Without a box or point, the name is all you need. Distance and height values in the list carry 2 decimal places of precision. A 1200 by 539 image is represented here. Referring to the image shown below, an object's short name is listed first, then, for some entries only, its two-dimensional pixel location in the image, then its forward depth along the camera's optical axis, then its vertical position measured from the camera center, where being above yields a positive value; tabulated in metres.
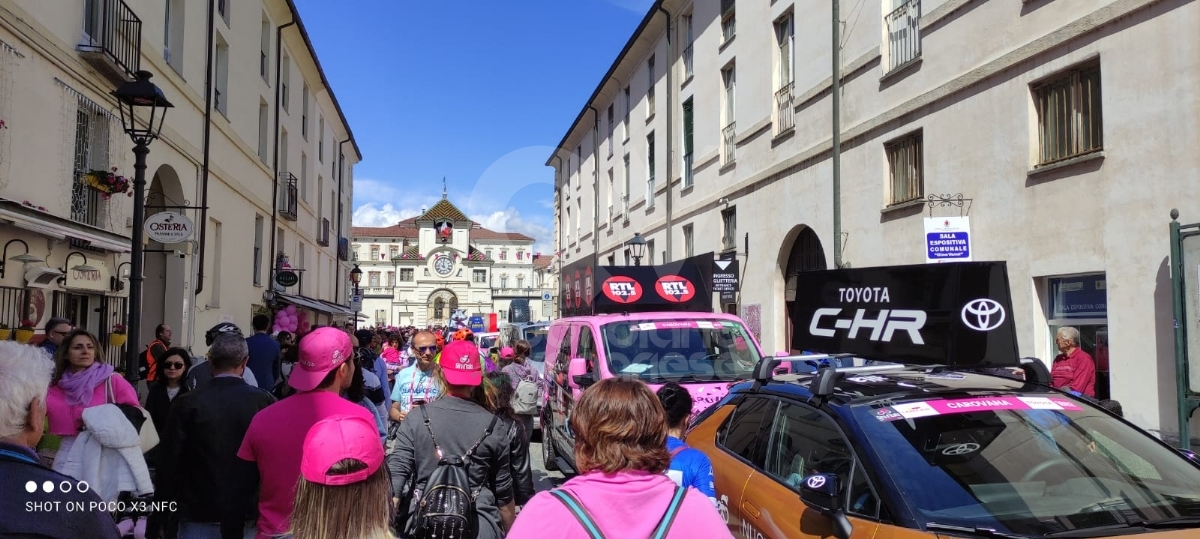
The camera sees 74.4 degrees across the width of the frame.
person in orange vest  9.86 -0.66
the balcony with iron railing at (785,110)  18.52 +4.64
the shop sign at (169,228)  11.66 +1.11
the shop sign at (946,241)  10.23 +0.84
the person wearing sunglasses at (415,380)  7.60 -0.76
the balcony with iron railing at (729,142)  22.25 +4.63
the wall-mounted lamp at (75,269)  9.99 +0.45
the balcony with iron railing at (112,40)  10.80 +3.84
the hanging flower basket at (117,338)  11.04 -0.51
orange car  3.31 -0.76
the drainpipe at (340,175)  40.47 +6.72
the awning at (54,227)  8.22 +0.86
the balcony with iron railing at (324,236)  33.75 +2.96
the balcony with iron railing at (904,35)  13.98 +4.91
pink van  8.44 -0.54
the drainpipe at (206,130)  16.06 +3.58
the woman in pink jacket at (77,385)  4.64 -0.52
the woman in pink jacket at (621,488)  2.14 -0.52
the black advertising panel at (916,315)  4.93 -0.07
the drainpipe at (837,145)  15.39 +3.18
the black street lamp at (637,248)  24.09 +1.99
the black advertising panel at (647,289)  12.34 +0.24
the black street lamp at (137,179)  8.18 +1.34
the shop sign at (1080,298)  10.09 +0.11
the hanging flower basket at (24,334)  8.43 -0.34
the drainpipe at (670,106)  26.84 +6.74
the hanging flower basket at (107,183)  10.67 +1.65
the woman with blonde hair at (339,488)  2.34 -0.56
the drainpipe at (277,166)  23.03 +4.10
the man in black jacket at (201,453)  4.16 -0.79
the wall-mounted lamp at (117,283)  11.56 +0.29
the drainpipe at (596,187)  38.25 +5.74
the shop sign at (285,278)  22.38 +0.70
